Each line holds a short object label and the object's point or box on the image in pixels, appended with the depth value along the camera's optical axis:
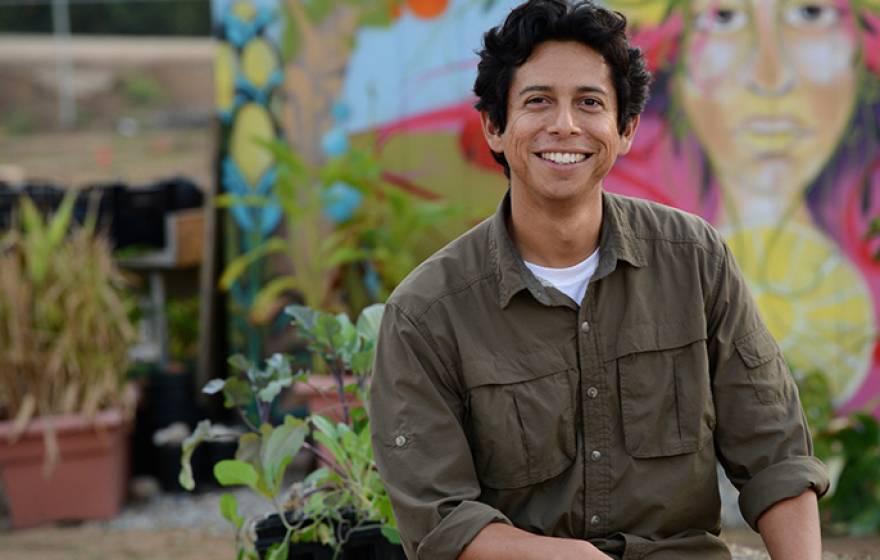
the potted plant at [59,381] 5.76
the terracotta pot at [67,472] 5.74
